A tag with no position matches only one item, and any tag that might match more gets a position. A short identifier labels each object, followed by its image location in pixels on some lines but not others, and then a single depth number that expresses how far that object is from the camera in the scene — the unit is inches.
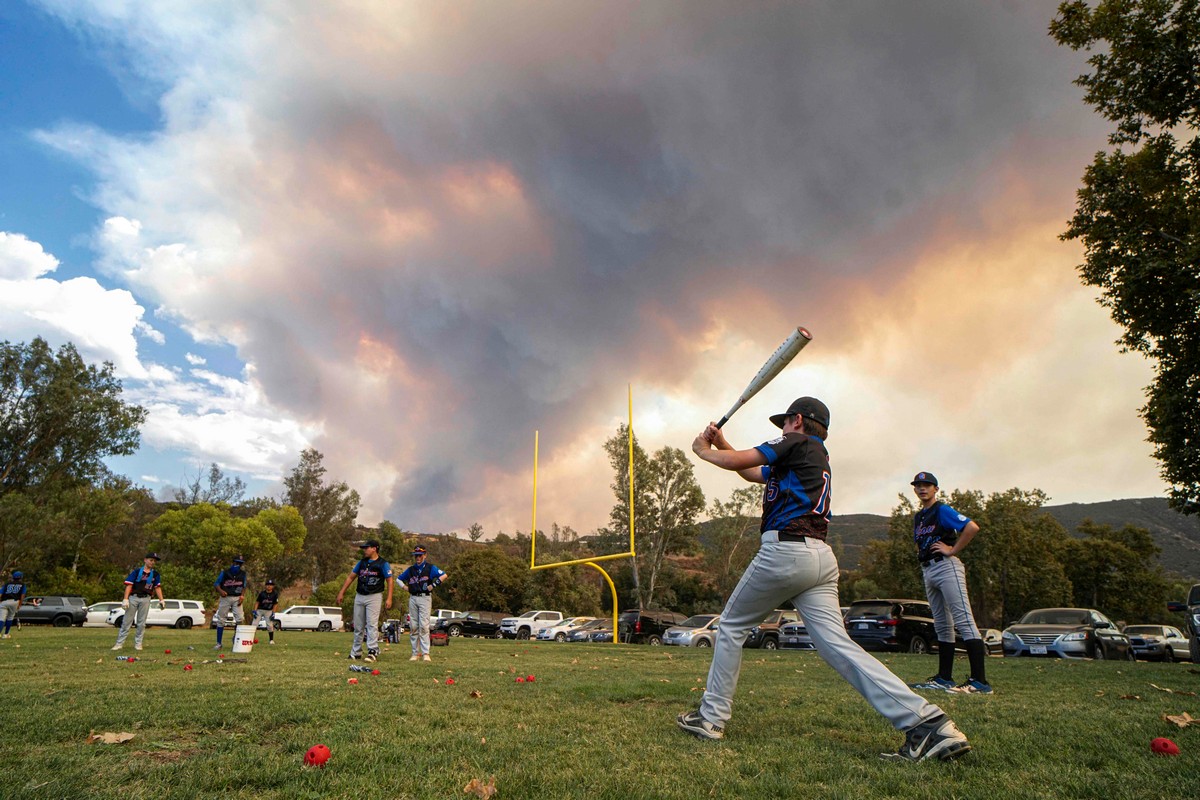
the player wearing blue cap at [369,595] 438.0
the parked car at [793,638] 1000.2
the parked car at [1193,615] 591.8
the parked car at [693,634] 1063.6
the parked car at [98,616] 1401.3
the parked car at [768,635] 1027.3
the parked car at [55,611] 1318.9
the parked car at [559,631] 1509.6
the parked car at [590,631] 1449.3
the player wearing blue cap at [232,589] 577.3
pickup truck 1576.0
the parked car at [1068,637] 711.1
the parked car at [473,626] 1510.8
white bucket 478.9
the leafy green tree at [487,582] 2242.9
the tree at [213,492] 2687.0
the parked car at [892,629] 722.8
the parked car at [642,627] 1235.9
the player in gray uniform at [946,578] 283.1
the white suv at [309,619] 1555.1
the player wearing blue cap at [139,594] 537.0
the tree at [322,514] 2849.4
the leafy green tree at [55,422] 1606.8
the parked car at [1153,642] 946.7
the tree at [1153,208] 585.9
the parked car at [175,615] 1389.0
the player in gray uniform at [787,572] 167.2
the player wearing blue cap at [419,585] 487.2
